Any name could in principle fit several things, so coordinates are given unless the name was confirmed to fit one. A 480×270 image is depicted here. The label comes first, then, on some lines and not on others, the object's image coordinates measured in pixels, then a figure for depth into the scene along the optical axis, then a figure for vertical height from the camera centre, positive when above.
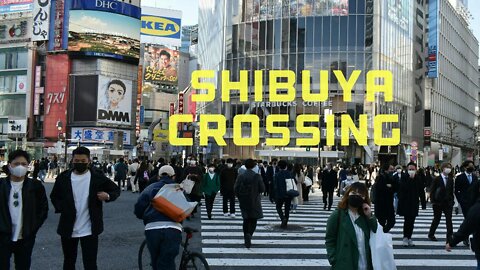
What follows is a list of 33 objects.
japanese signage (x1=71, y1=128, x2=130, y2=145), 74.01 +2.16
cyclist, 5.47 -0.84
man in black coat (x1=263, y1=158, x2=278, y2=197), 20.50 -0.85
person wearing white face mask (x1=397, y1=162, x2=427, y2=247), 10.52 -0.86
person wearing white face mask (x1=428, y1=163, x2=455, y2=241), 10.68 -0.73
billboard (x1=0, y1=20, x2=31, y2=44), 80.00 +17.98
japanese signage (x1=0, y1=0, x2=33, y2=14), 80.44 +21.94
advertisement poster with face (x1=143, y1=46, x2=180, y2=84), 95.31 +16.18
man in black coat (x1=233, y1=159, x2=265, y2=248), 10.09 -0.87
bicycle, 6.13 -1.25
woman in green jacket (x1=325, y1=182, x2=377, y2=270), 4.25 -0.64
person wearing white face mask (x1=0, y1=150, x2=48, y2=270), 5.38 -0.68
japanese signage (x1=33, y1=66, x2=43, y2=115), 77.38 +8.60
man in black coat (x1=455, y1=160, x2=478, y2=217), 10.38 -0.48
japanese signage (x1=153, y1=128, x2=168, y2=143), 68.40 +2.16
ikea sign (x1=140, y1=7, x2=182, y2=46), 95.31 +23.02
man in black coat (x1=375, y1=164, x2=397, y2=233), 10.66 -0.84
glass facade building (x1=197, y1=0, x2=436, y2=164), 52.44 +10.71
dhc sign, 74.44 +20.64
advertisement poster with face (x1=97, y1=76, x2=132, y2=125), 75.31 +7.27
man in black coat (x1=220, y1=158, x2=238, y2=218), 15.21 -0.86
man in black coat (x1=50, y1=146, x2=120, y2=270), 5.71 -0.59
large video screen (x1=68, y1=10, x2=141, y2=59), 74.44 +16.76
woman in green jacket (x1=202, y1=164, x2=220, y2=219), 14.98 -0.94
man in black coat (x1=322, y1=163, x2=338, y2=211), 18.19 -0.92
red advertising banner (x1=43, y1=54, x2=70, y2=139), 75.56 +7.97
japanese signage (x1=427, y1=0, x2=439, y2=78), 67.61 +15.36
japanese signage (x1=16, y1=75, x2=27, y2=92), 79.12 +9.91
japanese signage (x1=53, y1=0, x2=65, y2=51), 75.81 +17.74
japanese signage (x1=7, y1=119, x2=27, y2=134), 77.06 +3.28
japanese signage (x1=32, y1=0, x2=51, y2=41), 76.56 +18.99
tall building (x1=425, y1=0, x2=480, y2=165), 70.75 +12.19
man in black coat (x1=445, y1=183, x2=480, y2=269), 5.19 -0.67
